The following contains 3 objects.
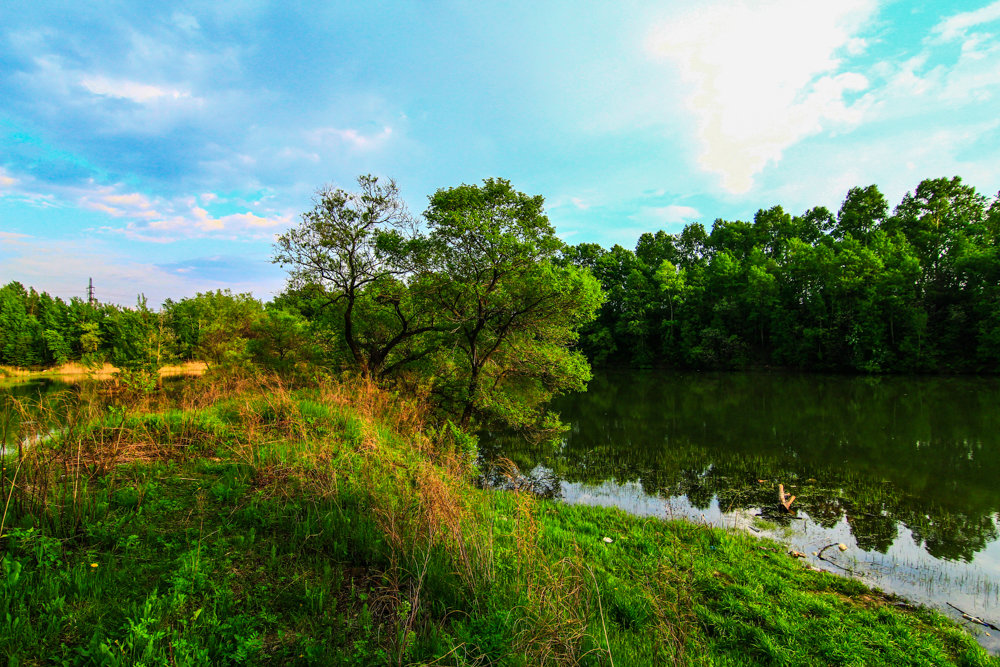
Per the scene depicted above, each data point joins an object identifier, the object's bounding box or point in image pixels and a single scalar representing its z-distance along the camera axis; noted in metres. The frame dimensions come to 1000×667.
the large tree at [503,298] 13.24
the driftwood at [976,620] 5.35
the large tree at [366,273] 14.23
